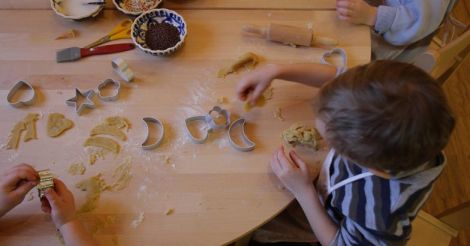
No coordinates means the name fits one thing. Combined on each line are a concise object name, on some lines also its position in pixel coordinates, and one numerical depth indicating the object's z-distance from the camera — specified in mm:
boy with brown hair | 602
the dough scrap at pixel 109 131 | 876
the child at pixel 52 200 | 734
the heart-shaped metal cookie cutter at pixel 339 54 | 986
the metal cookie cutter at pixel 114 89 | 921
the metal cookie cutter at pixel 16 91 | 905
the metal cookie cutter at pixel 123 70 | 942
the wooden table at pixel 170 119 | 769
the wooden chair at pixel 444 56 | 907
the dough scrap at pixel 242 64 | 966
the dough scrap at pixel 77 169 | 828
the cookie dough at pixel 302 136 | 860
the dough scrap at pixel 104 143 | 859
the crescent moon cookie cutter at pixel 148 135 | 855
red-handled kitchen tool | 977
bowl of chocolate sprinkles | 989
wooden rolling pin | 991
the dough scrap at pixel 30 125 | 867
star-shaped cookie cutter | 907
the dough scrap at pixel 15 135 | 857
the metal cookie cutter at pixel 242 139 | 851
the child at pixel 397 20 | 1050
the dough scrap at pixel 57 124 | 873
